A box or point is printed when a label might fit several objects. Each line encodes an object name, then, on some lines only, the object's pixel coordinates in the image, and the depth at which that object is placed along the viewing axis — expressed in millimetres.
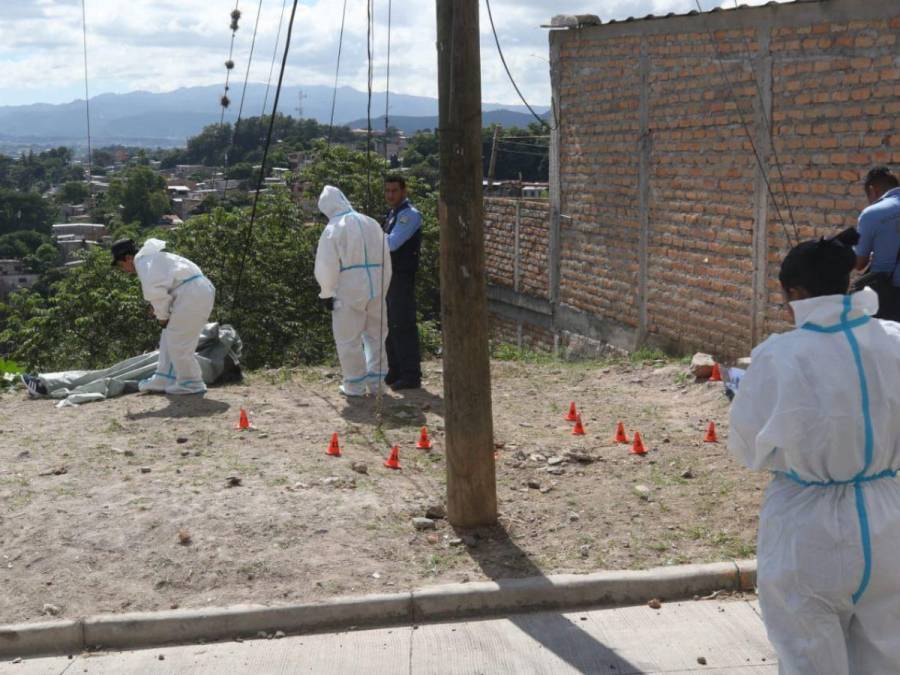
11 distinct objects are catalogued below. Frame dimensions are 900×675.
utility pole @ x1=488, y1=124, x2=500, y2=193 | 22672
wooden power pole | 5734
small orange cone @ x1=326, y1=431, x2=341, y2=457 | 7734
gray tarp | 10250
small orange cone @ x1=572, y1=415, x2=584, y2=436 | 8406
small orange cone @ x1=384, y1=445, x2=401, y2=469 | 7484
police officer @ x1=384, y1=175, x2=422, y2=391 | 9812
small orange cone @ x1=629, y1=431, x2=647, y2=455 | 7777
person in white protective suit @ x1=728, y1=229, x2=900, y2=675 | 3398
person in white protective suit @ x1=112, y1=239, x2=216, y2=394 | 9664
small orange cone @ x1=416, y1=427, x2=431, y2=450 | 7996
